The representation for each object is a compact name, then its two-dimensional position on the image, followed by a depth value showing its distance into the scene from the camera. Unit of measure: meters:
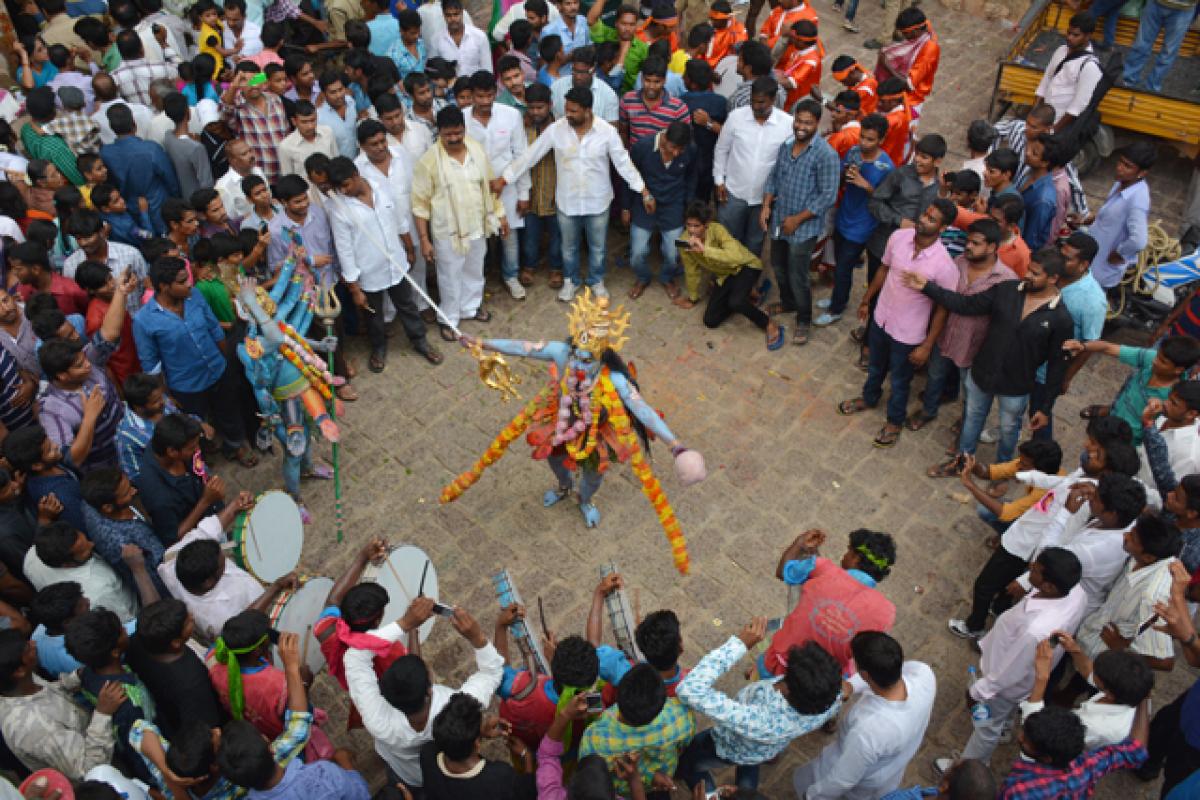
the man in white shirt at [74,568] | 4.91
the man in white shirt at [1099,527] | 5.09
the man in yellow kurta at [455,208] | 7.86
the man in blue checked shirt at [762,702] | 4.18
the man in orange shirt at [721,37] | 9.64
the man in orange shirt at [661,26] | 9.47
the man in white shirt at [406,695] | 4.24
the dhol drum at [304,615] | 4.96
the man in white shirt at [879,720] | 4.35
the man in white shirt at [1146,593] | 4.93
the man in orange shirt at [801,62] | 9.20
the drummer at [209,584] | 4.82
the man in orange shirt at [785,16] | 10.07
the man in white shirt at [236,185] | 7.52
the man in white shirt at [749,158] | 8.04
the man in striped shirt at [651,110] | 8.48
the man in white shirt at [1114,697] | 4.42
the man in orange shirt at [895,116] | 8.25
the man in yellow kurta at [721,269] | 8.21
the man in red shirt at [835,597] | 4.80
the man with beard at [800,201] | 7.79
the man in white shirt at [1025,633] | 4.87
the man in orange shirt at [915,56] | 9.24
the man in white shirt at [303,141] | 7.82
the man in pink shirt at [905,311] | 6.89
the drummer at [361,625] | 4.65
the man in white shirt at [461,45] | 9.52
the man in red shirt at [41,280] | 6.56
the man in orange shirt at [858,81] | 8.96
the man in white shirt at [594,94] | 8.59
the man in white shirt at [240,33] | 9.59
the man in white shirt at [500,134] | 8.13
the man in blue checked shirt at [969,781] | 3.98
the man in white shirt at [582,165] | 8.22
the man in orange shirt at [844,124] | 8.14
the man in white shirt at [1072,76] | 9.03
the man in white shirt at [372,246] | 7.50
